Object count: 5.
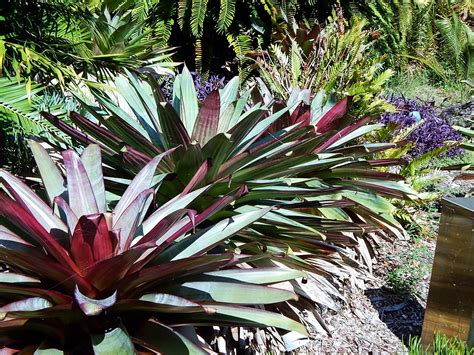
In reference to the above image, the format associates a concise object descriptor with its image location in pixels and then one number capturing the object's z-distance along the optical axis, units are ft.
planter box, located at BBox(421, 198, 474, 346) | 9.73
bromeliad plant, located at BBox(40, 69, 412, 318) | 9.61
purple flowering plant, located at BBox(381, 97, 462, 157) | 22.48
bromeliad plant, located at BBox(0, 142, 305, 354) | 6.38
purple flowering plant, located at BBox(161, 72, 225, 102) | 21.52
